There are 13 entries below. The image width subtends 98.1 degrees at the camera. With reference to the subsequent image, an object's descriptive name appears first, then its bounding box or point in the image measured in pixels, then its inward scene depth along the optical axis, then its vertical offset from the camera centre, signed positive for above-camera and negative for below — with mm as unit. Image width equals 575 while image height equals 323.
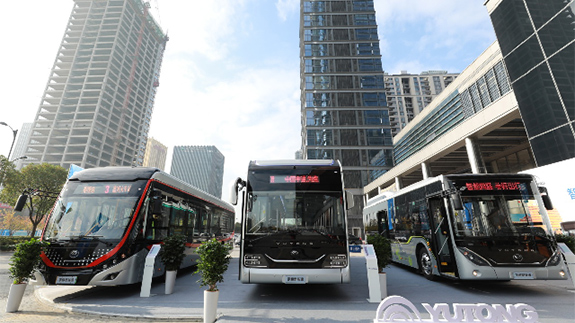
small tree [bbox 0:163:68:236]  23297 +5416
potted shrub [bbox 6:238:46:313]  5270 -632
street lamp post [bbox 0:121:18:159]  18216 +7651
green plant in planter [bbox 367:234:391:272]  6707 -377
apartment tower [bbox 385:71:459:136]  97562 +55467
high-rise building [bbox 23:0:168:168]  79625 +50353
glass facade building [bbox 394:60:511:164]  25577 +16667
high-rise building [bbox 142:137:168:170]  144875 +48329
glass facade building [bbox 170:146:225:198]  167475 +46987
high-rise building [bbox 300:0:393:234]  50812 +29783
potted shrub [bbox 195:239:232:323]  4629 -590
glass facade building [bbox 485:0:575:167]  14758 +10061
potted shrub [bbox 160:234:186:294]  7031 -557
